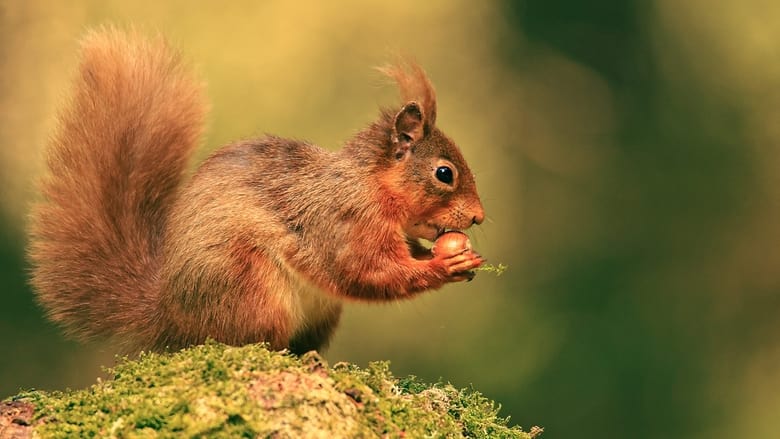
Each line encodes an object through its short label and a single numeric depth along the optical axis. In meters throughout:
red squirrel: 3.60
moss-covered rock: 3.49
